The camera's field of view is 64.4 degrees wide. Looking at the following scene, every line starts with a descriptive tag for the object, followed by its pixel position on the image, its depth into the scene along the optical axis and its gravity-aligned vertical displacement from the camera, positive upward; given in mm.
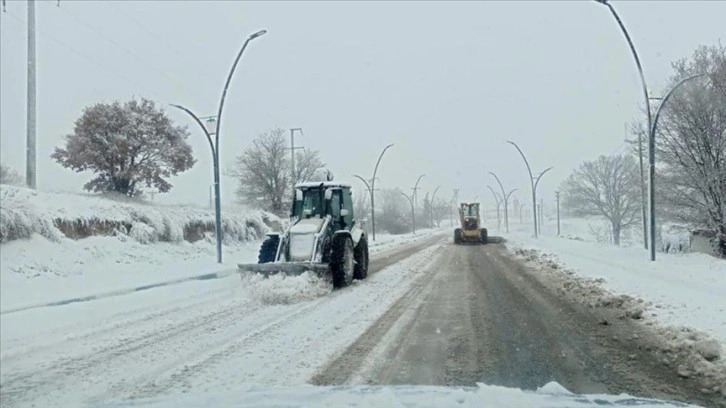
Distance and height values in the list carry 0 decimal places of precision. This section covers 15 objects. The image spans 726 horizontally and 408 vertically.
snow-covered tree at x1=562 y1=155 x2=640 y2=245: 64562 +2355
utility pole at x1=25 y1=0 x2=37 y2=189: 14469 +3085
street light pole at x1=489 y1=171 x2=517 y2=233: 63531 +678
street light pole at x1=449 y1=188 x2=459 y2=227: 111775 +2298
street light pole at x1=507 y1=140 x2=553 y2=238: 43125 +1066
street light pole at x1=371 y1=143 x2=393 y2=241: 43750 +2325
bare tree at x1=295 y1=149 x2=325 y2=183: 44825 +4259
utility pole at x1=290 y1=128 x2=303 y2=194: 41469 +4198
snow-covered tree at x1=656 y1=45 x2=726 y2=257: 22391 +2506
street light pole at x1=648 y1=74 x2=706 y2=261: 17906 +717
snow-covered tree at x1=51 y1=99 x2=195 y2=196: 26172 +3361
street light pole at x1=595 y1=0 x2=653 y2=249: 17219 +4701
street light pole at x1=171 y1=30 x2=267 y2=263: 20172 +2345
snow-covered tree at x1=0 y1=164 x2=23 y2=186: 15705 +1320
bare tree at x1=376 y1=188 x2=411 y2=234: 81312 -181
